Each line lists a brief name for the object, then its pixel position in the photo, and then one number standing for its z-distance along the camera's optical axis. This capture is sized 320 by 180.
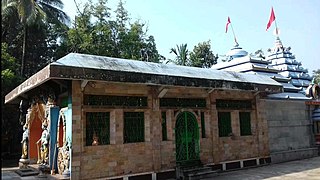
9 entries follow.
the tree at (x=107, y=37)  22.19
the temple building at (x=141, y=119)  7.74
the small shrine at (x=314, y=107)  15.07
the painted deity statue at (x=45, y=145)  9.36
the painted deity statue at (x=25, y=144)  10.67
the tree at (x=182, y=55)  32.34
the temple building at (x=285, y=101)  13.16
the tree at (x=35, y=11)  16.44
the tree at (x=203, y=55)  33.09
